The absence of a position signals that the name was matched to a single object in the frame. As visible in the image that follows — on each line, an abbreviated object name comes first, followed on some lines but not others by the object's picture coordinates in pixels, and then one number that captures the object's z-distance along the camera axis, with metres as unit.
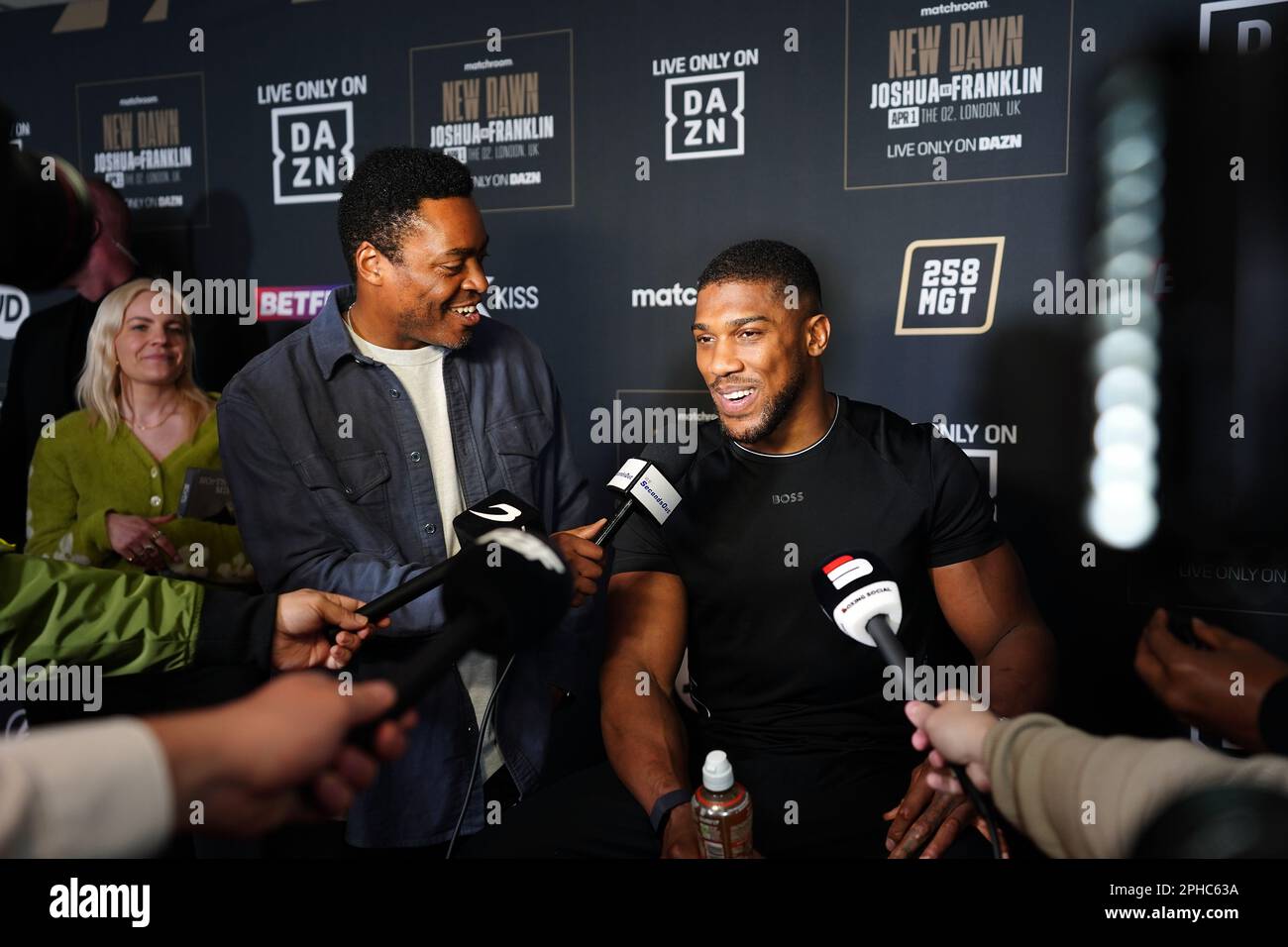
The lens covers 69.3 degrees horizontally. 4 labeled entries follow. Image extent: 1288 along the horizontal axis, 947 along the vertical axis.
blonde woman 1.86
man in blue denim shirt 1.41
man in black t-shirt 1.43
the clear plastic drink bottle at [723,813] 1.12
